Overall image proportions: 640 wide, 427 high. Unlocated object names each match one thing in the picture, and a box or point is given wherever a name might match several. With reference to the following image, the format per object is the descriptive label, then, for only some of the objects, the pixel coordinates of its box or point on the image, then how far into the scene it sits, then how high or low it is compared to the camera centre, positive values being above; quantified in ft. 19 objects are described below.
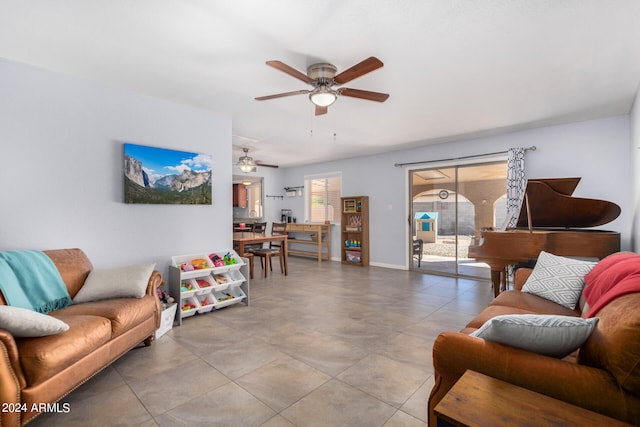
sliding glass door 16.21 -0.12
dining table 14.93 -1.62
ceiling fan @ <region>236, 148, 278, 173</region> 18.88 +3.19
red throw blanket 4.10 -1.19
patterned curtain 14.43 +1.49
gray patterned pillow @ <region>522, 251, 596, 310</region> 6.88 -1.79
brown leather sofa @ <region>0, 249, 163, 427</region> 4.56 -2.60
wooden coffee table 2.51 -1.88
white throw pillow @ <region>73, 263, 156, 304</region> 7.43 -1.96
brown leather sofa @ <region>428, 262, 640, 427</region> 2.91 -1.85
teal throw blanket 6.37 -1.67
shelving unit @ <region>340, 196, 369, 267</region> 20.97 -1.51
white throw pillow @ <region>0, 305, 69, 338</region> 4.72 -1.94
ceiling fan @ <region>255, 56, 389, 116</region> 7.06 +3.55
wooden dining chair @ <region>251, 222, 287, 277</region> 16.90 -2.63
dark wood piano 9.45 -0.86
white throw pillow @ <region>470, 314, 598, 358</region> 3.52 -1.55
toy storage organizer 10.10 -2.79
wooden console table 22.92 -2.47
